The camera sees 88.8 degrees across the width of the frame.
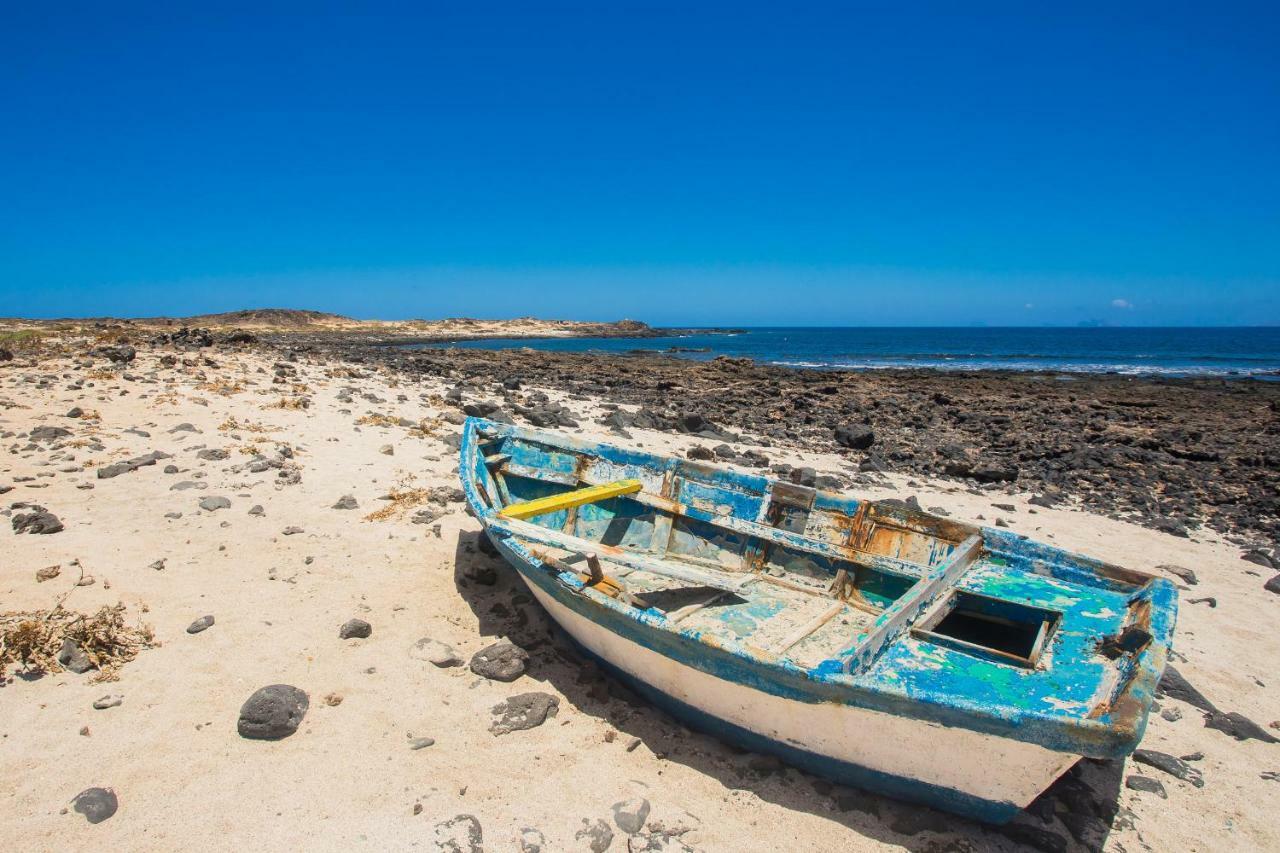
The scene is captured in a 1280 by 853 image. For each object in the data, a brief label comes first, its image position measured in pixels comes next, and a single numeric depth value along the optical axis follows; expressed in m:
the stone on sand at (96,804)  3.18
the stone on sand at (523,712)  4.02
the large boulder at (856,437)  12.57
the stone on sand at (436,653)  4.63
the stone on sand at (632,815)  3.35
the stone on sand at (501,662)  4.47
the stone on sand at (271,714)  3.79
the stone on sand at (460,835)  3.17
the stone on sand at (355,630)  4.82
